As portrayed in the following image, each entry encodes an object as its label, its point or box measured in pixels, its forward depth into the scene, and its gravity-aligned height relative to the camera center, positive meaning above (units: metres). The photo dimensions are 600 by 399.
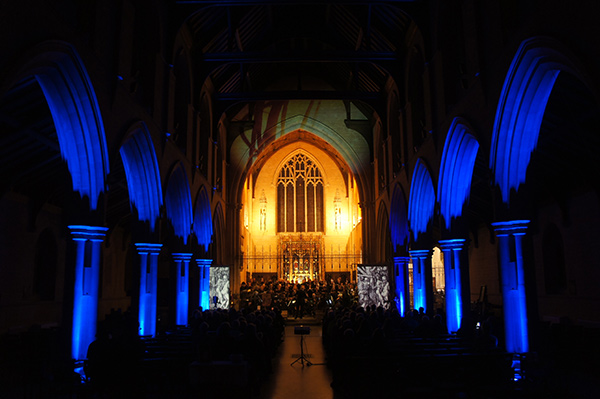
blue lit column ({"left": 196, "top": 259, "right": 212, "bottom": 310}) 18.41 -0.14
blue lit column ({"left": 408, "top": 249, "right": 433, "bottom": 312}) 15.20 +0.03
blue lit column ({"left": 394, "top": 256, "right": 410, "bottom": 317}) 18.44 -0.08
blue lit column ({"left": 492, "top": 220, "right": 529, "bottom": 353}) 8.23 -0.12
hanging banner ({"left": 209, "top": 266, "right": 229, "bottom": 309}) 18.59 -0.26
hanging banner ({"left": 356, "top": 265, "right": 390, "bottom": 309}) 16.92 -0.30
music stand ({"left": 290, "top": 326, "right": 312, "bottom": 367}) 10.20 -1.13
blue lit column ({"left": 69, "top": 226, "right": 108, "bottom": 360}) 8.05 -0.13
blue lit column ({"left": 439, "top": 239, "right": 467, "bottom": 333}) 11.50 -0.11
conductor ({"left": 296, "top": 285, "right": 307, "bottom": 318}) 20.73 -1.04
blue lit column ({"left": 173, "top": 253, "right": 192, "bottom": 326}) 15.33 -0.21
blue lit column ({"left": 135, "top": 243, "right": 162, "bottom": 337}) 11.77 -0.20
